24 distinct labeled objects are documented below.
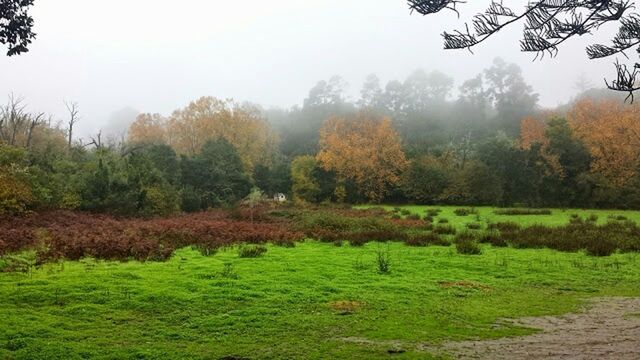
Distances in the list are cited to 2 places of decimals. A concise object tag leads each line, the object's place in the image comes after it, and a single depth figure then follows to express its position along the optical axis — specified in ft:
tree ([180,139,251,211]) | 131.23
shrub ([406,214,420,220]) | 91.81
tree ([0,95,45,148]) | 159.98
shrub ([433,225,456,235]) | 70.07
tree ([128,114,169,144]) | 203.41
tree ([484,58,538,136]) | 253.32
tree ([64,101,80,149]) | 179.63
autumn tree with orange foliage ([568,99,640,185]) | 129.49
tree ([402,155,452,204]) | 148.77
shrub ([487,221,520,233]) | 71.15
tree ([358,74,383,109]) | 292.20
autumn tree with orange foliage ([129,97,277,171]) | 184.85
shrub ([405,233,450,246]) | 57.48
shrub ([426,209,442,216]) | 101.79
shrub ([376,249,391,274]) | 38.65
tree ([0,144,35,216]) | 70.95
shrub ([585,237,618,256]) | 50.01
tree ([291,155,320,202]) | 154.61
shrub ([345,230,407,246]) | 61.85
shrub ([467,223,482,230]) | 75.25
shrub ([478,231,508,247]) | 57.47
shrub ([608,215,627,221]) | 85.34
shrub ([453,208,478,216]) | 102.70
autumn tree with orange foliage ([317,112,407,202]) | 156.35
